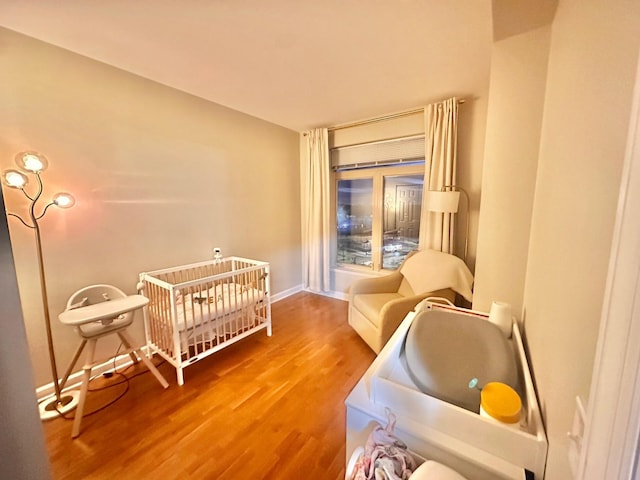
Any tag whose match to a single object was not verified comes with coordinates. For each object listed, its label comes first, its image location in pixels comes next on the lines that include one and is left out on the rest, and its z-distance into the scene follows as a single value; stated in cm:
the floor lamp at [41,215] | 149
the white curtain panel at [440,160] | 252
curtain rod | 276
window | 312
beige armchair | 204
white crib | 195
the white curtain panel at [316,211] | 347
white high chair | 153
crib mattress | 198
